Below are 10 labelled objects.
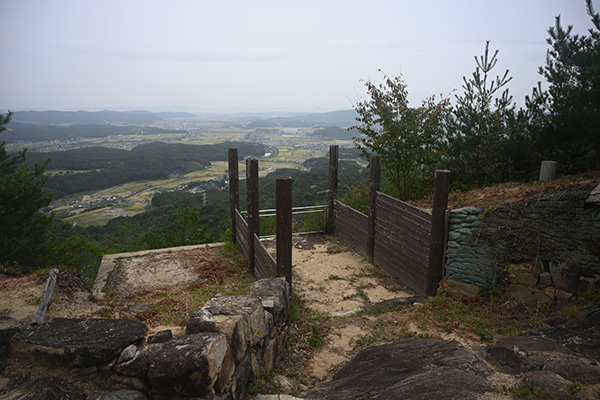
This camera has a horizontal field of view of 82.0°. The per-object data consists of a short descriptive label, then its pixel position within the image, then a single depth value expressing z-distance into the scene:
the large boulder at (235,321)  2.88
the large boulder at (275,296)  4.04
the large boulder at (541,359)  2.88
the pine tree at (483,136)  7.88
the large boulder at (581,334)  3.36
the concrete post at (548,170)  6.34
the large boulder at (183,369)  2.31
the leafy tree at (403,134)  8.58
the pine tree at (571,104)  6.28
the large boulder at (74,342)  2.35
